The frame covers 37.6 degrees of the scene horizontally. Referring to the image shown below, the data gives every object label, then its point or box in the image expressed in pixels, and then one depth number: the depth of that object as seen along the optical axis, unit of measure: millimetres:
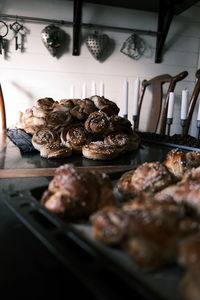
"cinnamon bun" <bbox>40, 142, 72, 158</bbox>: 1265
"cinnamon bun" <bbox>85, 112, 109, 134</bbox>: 1398
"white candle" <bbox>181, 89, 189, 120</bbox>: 1846
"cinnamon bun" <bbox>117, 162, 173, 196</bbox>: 662
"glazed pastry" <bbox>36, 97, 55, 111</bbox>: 1727
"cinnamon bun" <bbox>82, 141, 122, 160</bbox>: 1264
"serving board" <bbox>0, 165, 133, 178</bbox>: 1006
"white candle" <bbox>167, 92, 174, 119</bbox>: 1898
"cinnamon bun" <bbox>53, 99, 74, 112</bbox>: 1576
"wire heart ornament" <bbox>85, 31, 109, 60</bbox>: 2885
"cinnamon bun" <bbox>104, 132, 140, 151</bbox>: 1369
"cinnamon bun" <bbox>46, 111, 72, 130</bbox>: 1462
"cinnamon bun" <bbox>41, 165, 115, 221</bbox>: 528
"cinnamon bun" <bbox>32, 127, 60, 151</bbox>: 1347
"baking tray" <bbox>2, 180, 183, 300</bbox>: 320
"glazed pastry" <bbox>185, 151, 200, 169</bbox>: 895
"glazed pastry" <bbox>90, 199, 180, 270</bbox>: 386
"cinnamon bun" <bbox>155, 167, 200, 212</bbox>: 514
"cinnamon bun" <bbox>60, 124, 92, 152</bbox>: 1360
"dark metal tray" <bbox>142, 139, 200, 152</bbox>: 1454
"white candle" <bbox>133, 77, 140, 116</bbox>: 2174
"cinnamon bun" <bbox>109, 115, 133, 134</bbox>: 1435
